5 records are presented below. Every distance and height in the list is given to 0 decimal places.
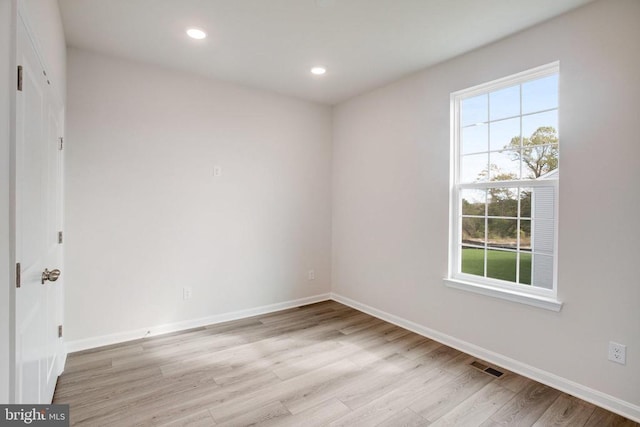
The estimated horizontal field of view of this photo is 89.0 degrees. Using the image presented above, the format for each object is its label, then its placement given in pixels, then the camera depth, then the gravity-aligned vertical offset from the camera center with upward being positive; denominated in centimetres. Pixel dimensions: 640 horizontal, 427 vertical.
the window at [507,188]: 249 +21
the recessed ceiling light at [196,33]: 256 +141
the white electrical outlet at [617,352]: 206 -89
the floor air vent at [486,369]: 254 -126
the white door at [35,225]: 128 -8
